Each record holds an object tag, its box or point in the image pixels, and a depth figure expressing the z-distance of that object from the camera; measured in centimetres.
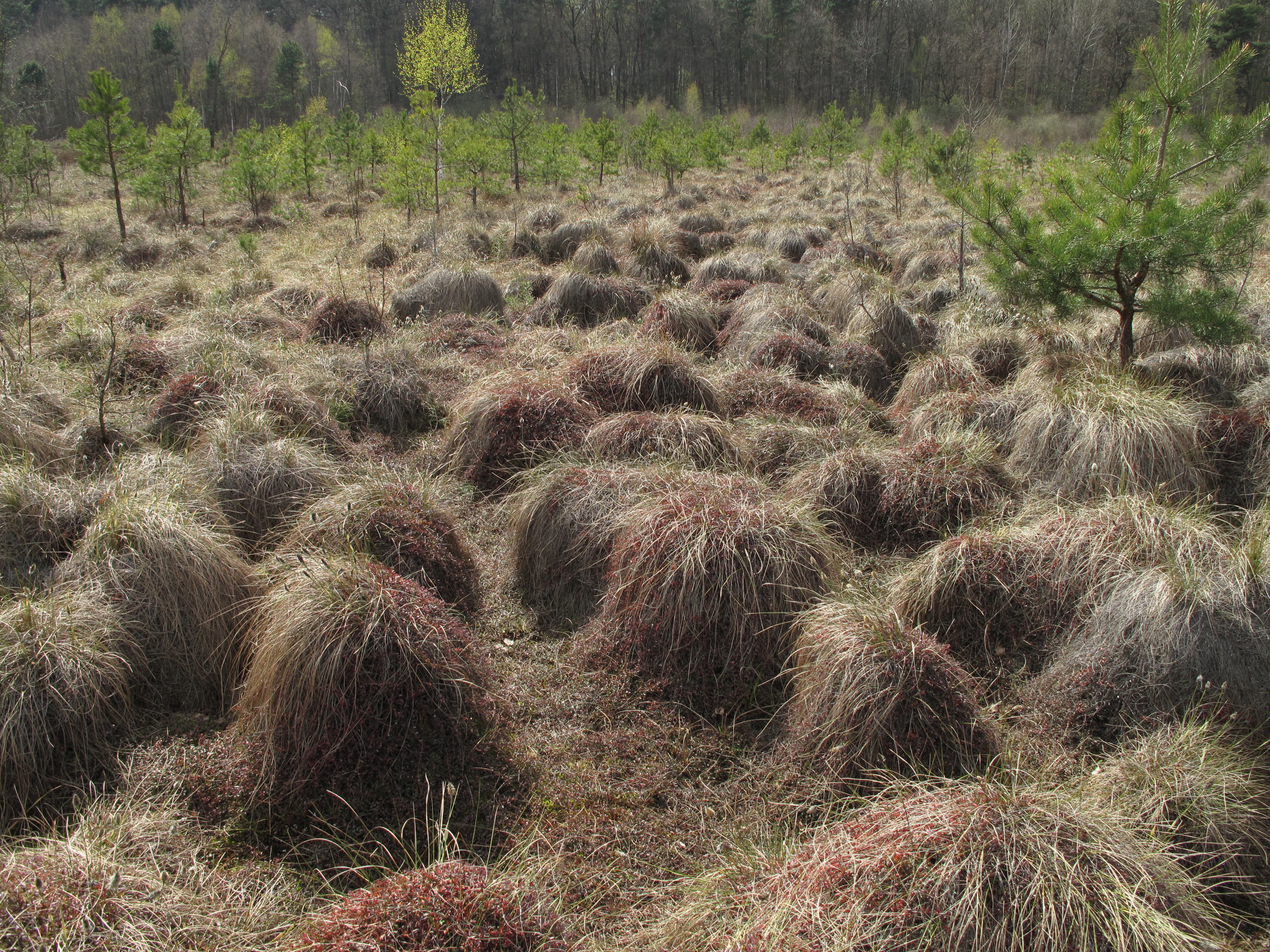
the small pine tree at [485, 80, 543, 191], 2289
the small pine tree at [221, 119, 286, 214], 1922
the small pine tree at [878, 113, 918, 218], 1702
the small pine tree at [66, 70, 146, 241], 1570
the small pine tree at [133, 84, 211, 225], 1798
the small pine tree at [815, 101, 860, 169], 2622
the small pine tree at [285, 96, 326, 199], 2225
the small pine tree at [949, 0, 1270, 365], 564
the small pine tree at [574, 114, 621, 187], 2420
